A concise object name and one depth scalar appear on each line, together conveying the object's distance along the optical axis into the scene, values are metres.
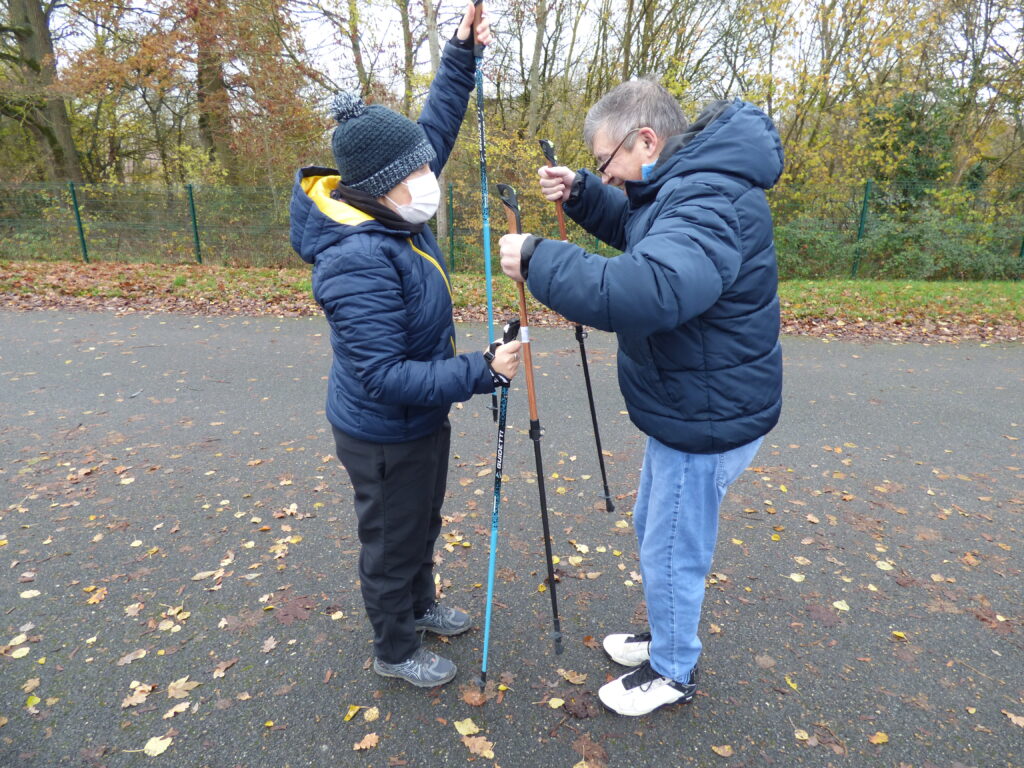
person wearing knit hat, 1.93
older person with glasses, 1.56
